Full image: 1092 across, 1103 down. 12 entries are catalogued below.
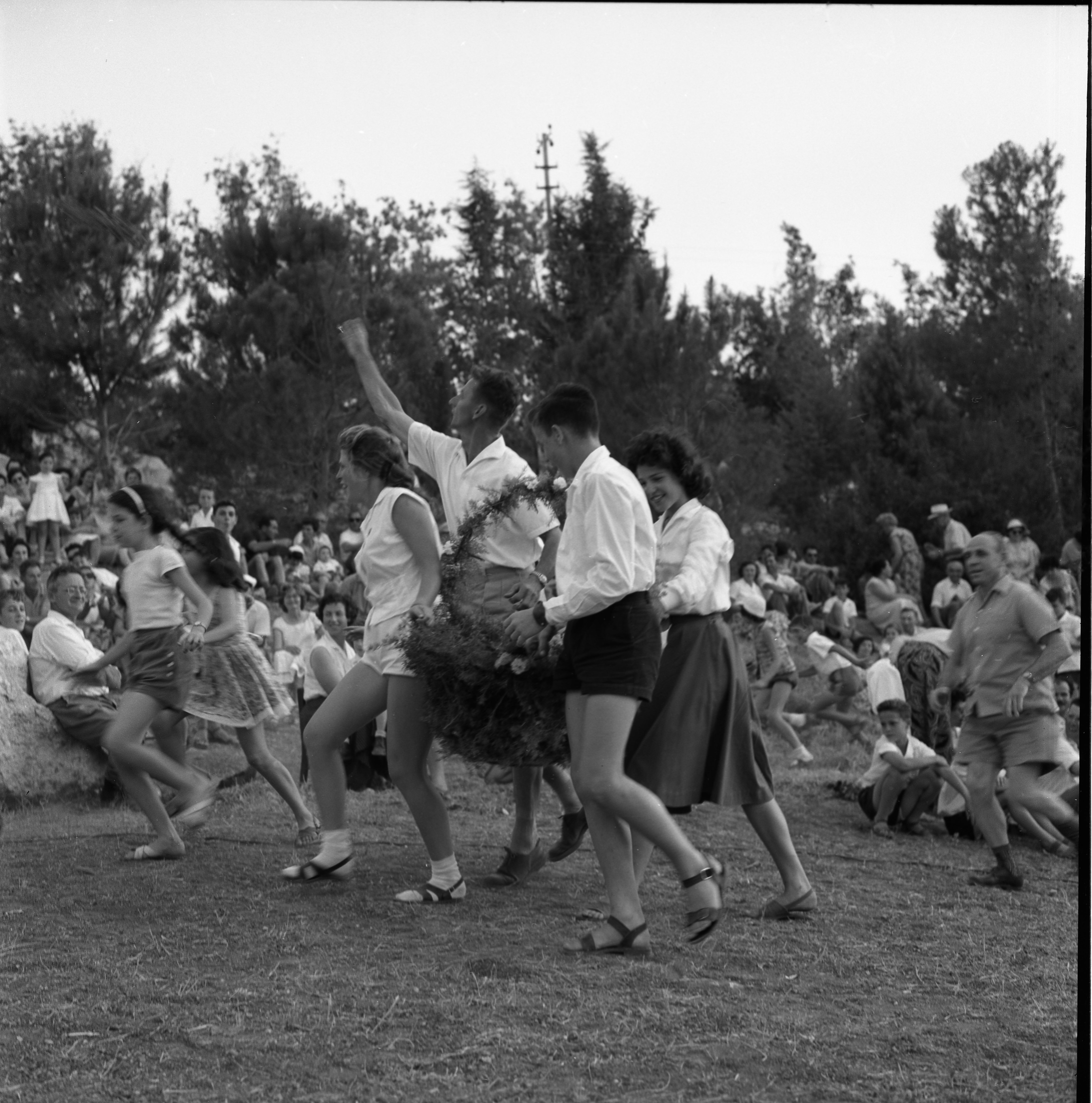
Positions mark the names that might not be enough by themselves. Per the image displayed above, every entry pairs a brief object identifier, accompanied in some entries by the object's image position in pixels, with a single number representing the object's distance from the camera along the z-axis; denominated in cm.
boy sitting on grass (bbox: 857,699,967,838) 809
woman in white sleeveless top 565
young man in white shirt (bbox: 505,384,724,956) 477
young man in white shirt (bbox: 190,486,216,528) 1448
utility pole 3641
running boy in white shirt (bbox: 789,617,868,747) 1210
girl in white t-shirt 640
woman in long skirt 538
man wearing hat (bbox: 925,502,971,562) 1809
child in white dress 1720
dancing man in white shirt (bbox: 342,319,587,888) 581
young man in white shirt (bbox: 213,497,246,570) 1343
